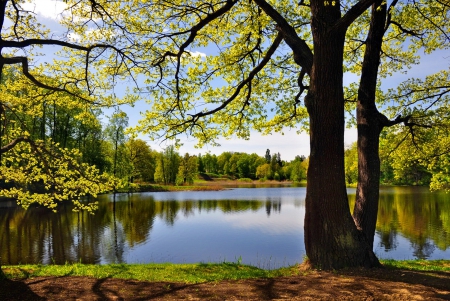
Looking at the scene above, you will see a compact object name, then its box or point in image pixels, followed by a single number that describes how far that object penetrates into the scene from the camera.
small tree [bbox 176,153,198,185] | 67.31
